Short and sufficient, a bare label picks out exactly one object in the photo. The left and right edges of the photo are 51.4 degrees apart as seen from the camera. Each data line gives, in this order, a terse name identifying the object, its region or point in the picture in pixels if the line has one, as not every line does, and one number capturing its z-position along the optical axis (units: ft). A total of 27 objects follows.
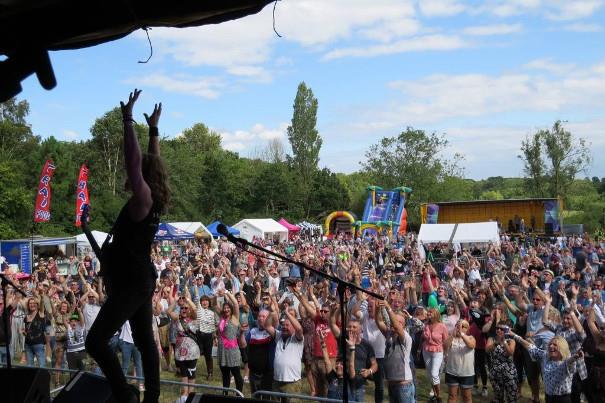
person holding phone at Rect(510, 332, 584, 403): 22.20
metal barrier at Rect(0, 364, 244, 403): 15.58
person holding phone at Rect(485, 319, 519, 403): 24.63
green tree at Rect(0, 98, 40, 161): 136.26
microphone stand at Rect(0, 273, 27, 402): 10.58
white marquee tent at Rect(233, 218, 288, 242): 120.89
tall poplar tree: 226.38
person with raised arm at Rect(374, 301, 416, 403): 22.72
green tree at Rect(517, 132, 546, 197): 156.76
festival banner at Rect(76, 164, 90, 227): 62.34
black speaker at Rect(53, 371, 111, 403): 10.32
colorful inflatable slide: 132.67
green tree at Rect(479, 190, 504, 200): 246.06
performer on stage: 8.50
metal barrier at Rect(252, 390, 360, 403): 13.89
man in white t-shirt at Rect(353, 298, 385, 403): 24.44
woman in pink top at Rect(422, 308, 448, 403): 25.16
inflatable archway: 152.45
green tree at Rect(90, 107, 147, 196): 151.05
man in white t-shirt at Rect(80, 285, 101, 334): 29.63
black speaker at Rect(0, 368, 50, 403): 10.48
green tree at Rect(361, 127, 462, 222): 177.17
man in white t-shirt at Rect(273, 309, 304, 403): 24.35
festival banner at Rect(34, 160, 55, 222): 63.00
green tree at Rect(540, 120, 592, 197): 154.92
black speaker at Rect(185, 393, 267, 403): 9.20
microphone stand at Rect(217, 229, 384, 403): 8.34
